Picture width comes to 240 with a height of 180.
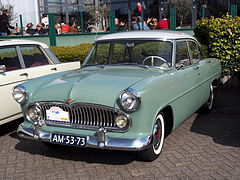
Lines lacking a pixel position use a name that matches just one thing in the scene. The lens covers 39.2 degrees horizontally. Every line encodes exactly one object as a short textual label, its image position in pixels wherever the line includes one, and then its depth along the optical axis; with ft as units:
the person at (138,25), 38.99
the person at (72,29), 42.48
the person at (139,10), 40.69
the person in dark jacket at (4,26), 43.06
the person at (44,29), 42.20
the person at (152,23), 40.49
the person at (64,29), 43.09
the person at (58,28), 42.77
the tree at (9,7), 58.44
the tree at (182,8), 37.55
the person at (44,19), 50.29
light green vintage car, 11.93
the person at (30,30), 44.93
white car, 16.78
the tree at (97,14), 43.78
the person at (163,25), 37.35
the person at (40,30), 42.72
